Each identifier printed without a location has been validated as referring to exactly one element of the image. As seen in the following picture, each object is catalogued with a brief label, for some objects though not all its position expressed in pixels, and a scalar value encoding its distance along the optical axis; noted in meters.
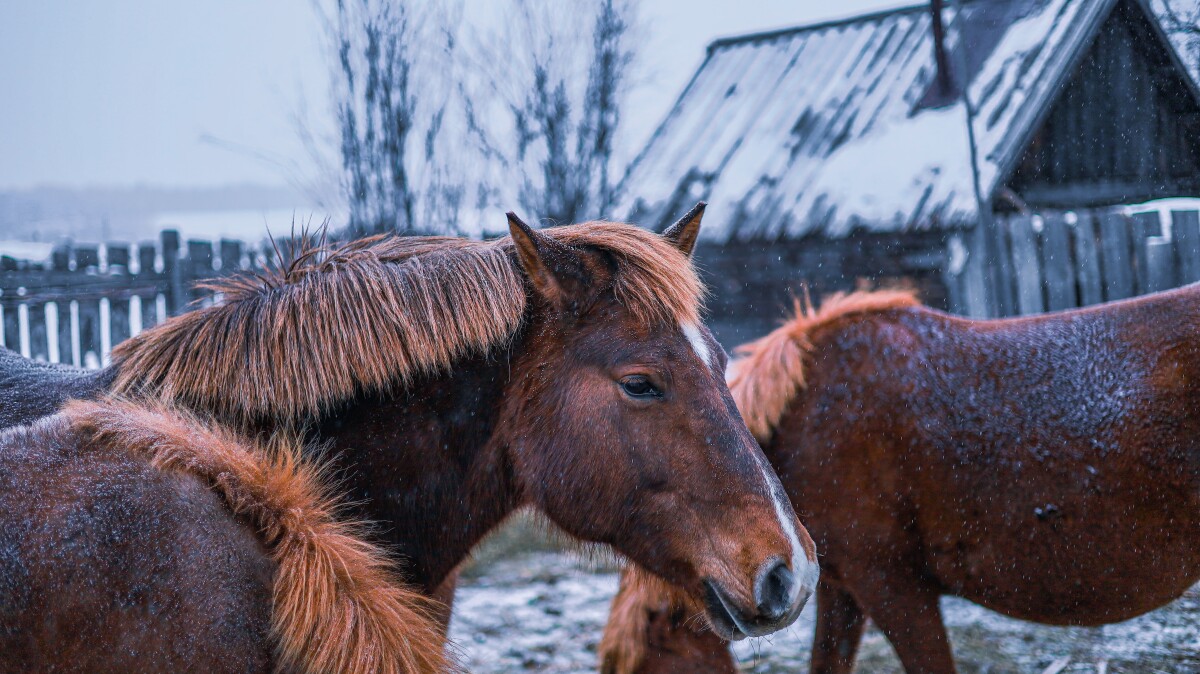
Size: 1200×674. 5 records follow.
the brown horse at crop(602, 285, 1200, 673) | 2.80
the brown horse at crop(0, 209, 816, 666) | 1.85
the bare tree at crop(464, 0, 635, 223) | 7.18
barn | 4.83
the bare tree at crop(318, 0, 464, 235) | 6.49
